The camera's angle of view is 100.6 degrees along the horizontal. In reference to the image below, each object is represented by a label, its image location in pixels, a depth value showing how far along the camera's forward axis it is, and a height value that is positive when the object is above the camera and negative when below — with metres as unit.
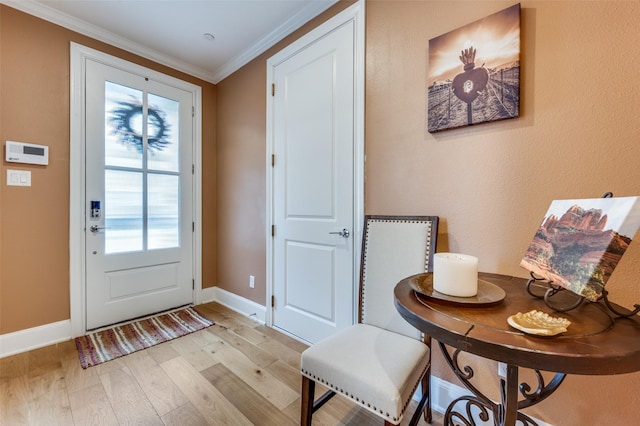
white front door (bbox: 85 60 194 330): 2.30 +0.13
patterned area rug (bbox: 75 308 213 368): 1.96 -1.06
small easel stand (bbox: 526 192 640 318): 0.71 -0.27
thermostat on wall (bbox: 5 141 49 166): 1.92 +0.41
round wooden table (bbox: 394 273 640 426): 0.57 -0.30
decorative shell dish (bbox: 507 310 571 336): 0.63 -0.28
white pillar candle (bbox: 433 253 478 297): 0.87 -0.21
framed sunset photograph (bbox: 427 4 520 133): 1.20 +0.68
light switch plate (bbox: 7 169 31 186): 1.94 +0.23
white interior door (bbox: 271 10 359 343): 1.85 +0.19
